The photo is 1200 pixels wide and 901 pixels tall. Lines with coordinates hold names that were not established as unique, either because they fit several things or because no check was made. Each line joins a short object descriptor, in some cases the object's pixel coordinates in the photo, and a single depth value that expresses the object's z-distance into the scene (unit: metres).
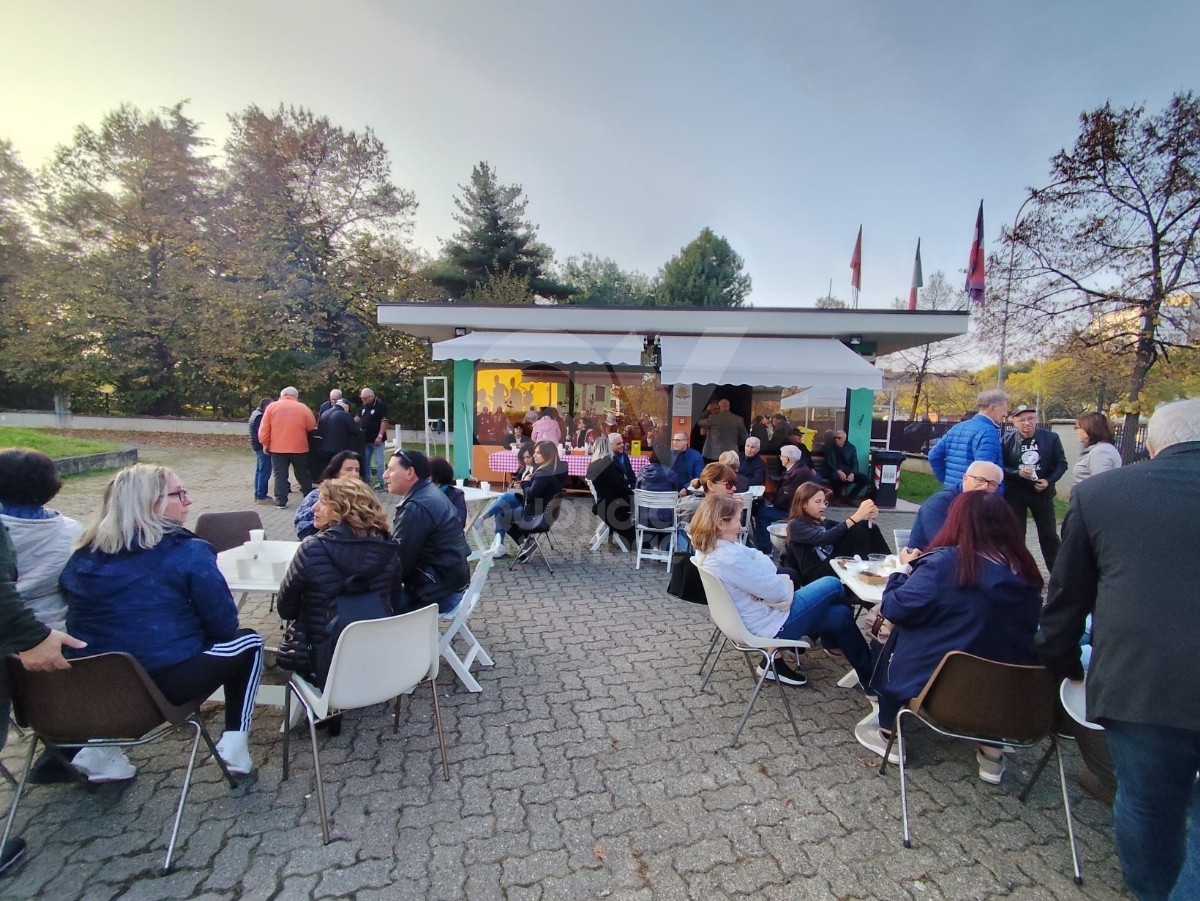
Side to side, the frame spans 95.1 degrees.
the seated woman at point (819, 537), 3.48
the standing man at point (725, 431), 8.56
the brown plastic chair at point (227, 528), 3.56
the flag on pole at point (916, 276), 14.22
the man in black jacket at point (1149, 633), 1.39
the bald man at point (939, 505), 2.88
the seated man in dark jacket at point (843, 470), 8.19
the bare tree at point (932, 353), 21.66
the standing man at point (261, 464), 7.65
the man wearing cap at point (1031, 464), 4.52
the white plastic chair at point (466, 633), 2.91
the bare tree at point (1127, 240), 12.33
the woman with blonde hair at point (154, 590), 1.99
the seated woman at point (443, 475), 3.88
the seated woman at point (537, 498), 5.17
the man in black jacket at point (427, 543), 2.91
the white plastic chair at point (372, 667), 2.04
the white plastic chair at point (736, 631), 2.65
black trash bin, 8.70
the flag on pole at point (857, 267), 13.99
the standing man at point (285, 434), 7.16
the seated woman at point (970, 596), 2.10
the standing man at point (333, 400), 7.80
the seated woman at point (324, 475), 3.32
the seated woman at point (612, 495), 5.76
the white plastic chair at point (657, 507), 5.26
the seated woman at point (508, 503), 5.00
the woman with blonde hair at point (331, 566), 2.26
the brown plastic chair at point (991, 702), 1.97
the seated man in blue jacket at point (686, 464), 6.46
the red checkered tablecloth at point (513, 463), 8.45
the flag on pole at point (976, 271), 12.71
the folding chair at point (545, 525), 5.24
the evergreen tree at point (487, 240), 23.34
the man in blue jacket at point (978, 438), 4.00
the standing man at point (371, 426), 8.06
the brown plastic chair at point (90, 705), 1.82
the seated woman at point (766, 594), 2.77
